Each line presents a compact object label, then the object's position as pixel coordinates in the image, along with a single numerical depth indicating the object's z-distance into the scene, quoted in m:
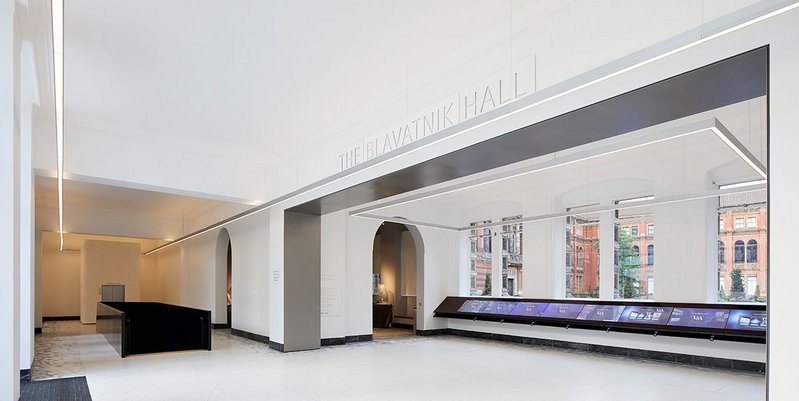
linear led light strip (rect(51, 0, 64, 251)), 3.18
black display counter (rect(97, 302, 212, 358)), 9.56
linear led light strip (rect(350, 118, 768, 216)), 4.41
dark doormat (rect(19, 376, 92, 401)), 6.12
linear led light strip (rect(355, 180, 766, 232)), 6.15
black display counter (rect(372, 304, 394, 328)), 14.95
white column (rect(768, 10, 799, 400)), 2.82
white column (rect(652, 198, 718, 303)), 8.53
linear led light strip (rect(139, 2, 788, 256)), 2.68
